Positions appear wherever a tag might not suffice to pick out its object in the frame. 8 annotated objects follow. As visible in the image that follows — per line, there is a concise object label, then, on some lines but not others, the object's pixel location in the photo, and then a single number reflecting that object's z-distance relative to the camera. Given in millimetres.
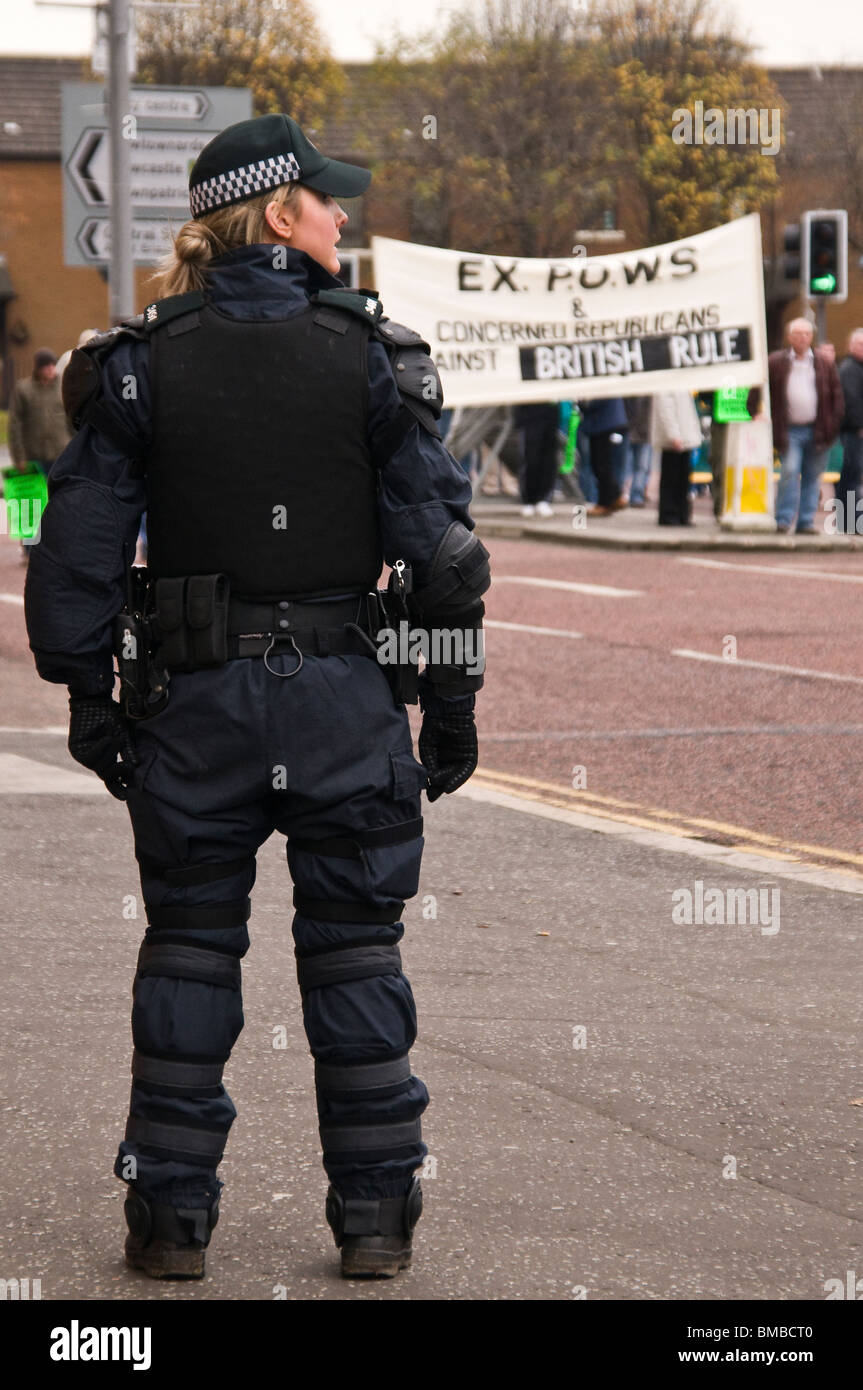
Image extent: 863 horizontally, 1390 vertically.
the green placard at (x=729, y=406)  20078
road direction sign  18234
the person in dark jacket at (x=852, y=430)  19516
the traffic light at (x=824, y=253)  21531
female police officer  3463
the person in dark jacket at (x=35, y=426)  17438
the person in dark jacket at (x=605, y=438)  20812
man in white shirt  19172
